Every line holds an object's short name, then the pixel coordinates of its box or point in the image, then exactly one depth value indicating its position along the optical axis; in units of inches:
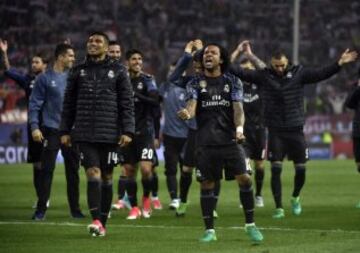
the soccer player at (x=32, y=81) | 696.4
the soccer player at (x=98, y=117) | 546.9
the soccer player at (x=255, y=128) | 796.6
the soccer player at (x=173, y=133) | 799.7
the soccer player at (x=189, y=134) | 615.8
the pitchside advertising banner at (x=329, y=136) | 1707.7
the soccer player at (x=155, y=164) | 734.5
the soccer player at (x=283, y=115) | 701.9
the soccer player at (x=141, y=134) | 685.9
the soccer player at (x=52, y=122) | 664.4
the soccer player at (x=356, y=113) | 783.1
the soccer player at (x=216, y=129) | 532.4
